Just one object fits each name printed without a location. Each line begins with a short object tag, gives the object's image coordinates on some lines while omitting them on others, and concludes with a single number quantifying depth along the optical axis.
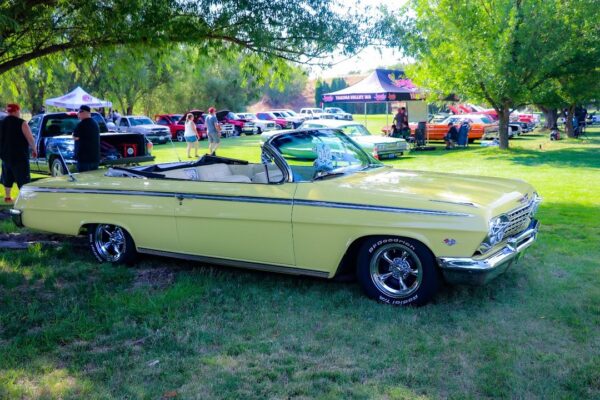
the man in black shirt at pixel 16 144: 8.80
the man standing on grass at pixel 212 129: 18.84
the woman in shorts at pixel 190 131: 17.88
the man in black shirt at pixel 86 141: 8.77
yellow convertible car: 4.39
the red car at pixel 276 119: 40.12
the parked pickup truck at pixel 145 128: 29.11
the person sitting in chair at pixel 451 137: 22.19
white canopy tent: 24.66
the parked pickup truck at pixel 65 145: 12.38
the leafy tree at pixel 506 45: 17.38
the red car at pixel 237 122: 37.16
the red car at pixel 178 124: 32.09
